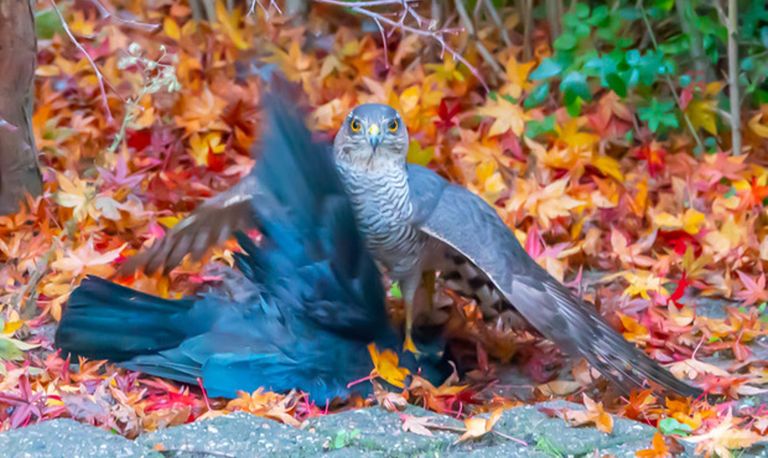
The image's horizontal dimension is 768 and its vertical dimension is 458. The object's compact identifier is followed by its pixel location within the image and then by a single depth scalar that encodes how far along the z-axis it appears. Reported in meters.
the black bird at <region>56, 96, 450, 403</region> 8.12
